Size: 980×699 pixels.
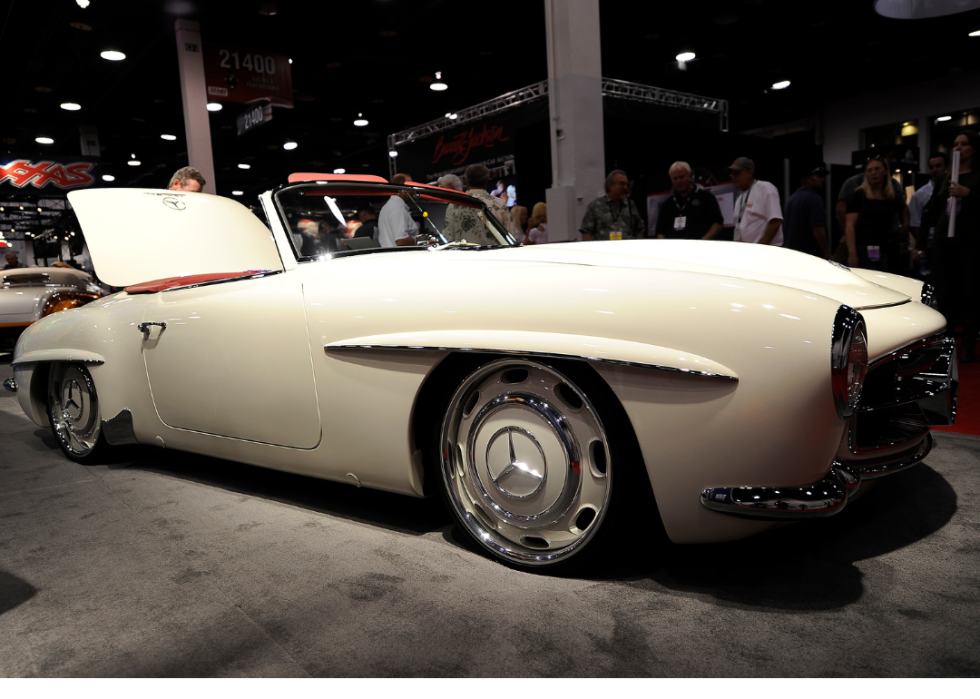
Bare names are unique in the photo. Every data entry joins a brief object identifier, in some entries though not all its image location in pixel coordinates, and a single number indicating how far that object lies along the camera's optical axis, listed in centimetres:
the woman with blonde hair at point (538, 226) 764
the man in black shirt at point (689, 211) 570
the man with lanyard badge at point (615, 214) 554
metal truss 1012
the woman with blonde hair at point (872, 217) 545
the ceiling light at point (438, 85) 1460
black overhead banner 1045
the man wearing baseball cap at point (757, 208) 550
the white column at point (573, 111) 634
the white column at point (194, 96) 1008
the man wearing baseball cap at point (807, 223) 573
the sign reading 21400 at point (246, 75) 1031
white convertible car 153
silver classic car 676
